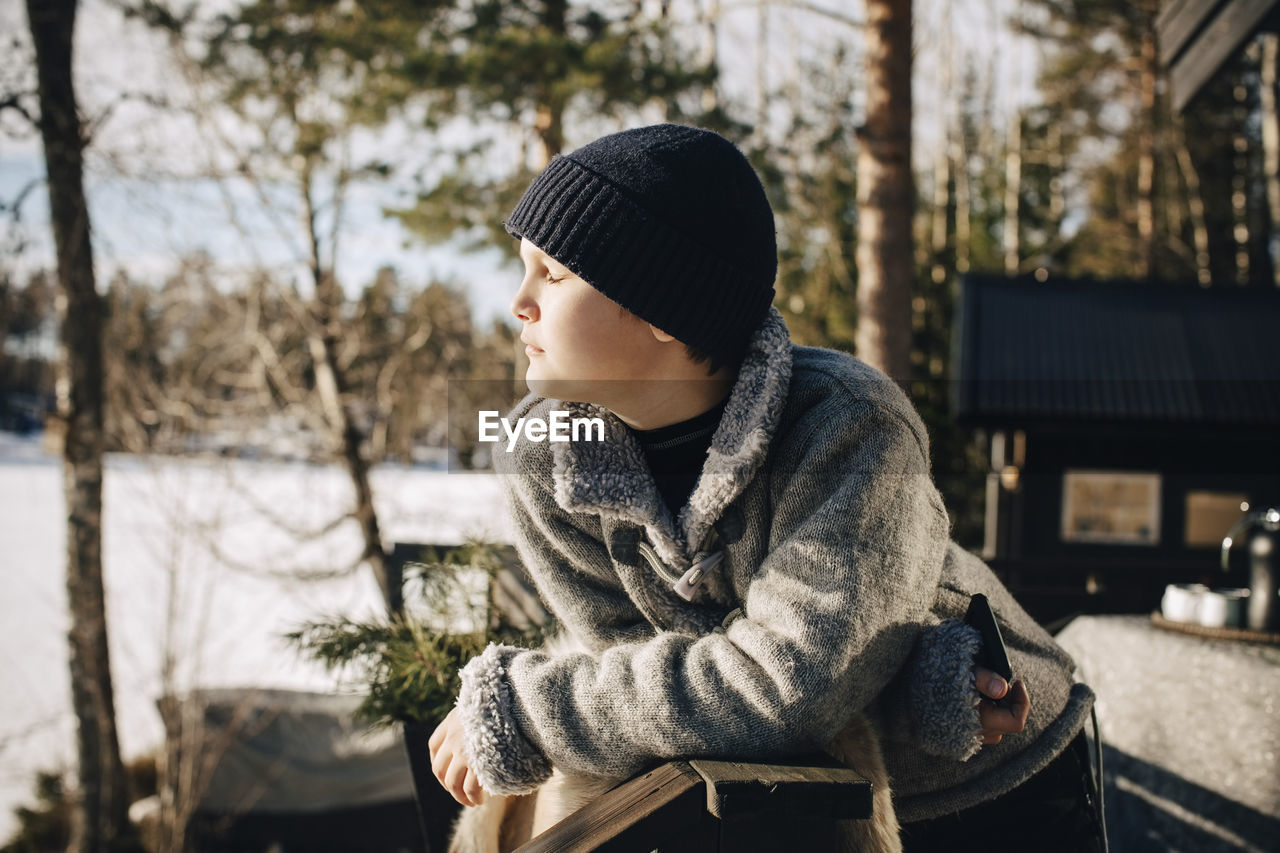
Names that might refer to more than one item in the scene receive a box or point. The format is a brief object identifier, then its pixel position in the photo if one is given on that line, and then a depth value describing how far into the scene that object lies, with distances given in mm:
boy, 1054
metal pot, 2195
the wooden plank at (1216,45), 3258
